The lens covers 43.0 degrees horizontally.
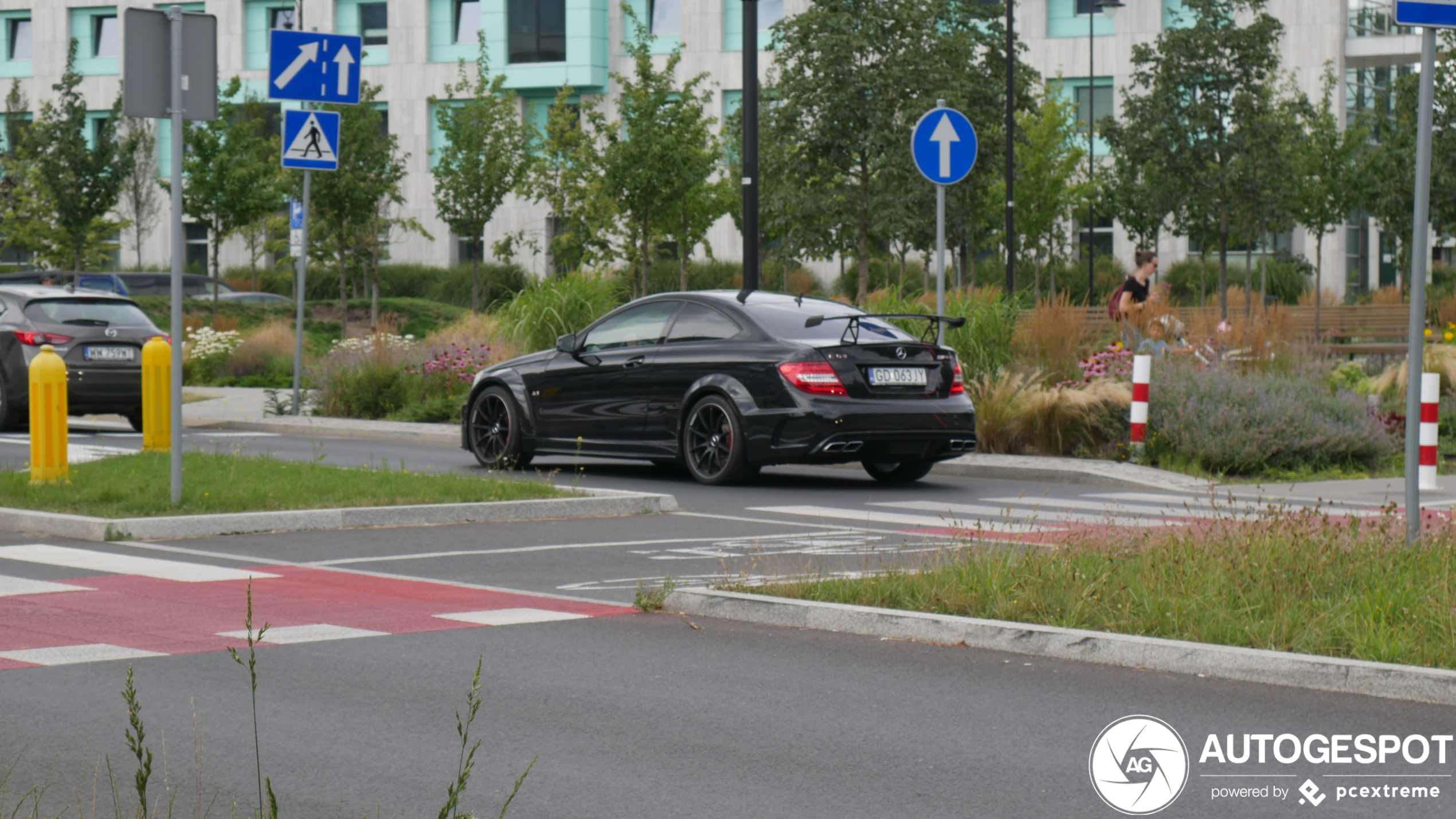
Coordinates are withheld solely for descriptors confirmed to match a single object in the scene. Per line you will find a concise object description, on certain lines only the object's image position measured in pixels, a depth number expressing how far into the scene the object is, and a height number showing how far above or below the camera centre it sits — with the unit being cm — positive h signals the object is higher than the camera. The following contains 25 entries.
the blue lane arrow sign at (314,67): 2003 +263
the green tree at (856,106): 3081 +344
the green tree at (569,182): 4441 +320
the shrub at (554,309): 2281 +0
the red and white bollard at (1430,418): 1426 -83
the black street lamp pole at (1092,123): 4844 +547
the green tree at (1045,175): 4991 +370
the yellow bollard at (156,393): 1474 -69
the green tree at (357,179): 4112 +292
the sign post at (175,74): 1073 +138
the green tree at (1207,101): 4019 +464
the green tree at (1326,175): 4797 +359
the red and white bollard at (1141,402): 1520 -75
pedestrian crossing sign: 1989 +183
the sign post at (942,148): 1639 +145
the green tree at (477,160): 4422 +360
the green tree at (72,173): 4900 +362
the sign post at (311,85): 1994 +244
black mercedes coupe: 1359 -63
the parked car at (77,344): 1992 -40
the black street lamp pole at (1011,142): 3519 +326
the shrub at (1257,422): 1520 -93
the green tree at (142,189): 6138 +408
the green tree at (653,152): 3819 +328
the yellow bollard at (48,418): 1198 -72
